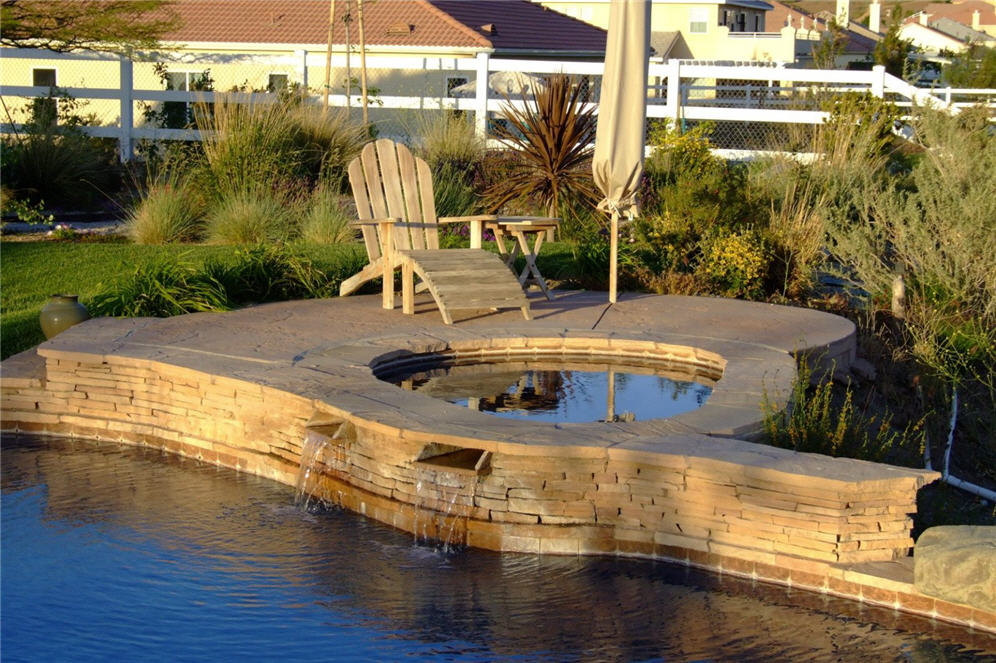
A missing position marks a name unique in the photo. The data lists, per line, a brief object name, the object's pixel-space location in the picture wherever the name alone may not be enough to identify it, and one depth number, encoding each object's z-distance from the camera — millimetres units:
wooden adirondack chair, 8695
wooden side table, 9445
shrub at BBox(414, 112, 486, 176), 14438
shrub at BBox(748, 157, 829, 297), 10422
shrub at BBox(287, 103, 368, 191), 14367
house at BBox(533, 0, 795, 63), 44312
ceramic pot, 8375
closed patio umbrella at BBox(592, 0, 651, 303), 9188
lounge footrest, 8617
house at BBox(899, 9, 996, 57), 62375
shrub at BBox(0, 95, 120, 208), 15062
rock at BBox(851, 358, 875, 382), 8320
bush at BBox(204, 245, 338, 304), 9625
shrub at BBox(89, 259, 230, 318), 8992
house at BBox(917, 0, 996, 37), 79625
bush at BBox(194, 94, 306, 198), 12938
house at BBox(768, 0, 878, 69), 49375
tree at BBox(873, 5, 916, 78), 39719
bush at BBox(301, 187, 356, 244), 11703
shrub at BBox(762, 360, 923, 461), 6066
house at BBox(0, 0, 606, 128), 28703
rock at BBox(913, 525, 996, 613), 4836
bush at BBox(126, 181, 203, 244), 11984
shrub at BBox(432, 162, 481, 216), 12797
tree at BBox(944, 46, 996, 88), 34438
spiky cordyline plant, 12211
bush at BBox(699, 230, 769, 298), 10047
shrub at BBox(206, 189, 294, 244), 11586
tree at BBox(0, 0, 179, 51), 21062
